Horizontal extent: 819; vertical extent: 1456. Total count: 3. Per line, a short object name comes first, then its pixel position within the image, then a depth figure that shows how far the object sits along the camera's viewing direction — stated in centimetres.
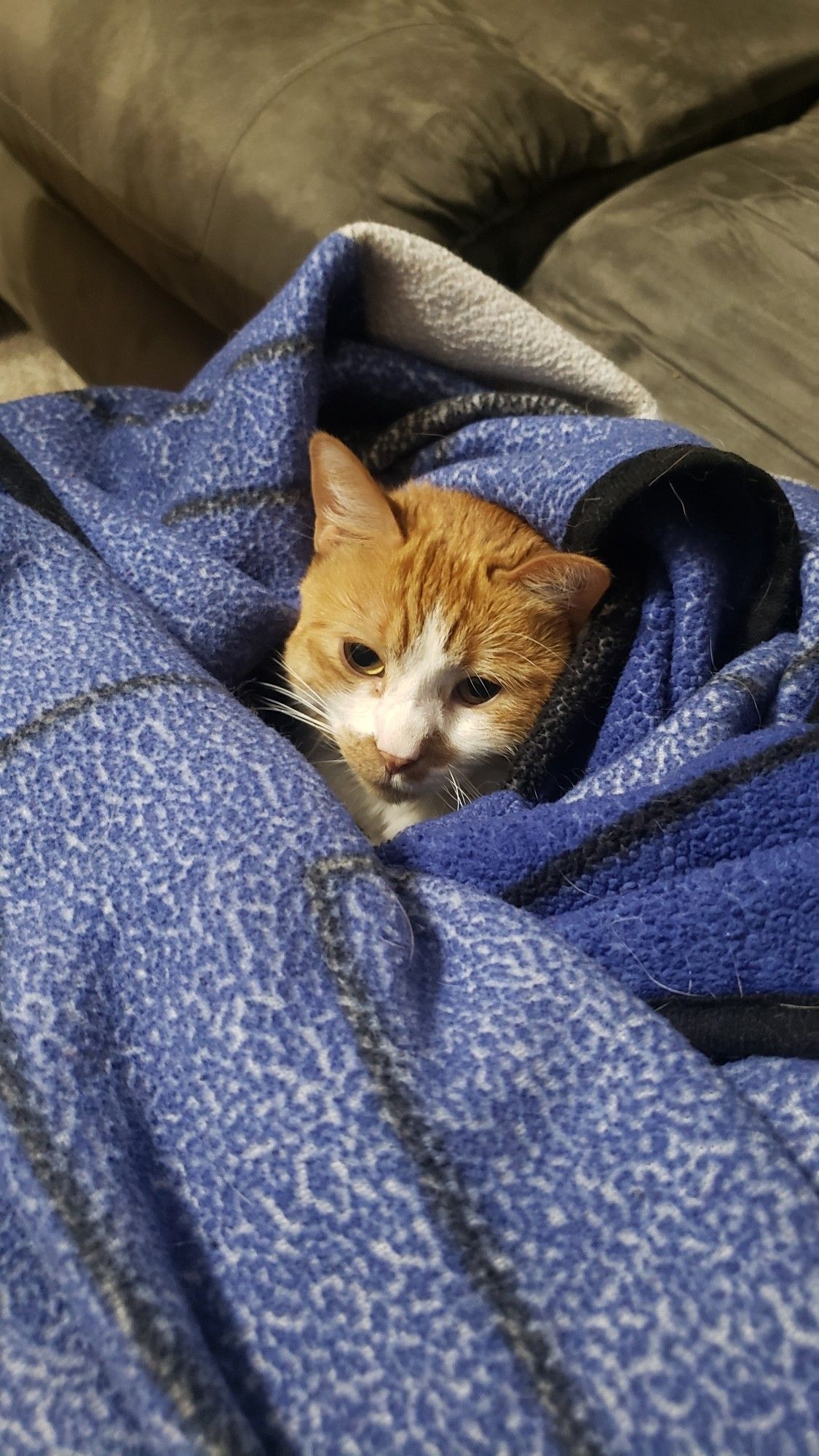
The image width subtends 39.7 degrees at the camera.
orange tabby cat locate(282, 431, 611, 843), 35
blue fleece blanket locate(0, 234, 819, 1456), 20
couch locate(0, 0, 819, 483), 49
